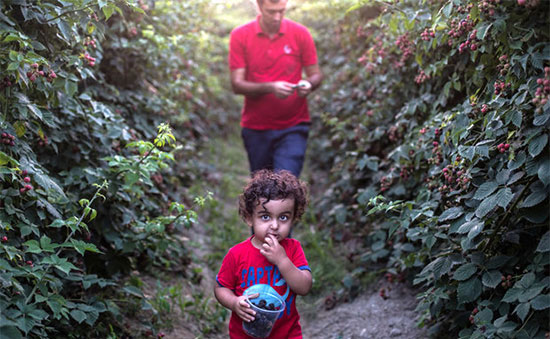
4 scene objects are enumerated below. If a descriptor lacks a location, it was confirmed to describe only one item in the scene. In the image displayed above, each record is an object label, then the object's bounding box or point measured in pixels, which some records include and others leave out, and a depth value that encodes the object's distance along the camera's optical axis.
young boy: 2.65
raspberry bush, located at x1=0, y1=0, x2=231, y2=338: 2.69
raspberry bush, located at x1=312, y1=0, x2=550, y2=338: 2.46
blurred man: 4.72
